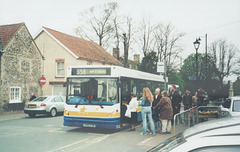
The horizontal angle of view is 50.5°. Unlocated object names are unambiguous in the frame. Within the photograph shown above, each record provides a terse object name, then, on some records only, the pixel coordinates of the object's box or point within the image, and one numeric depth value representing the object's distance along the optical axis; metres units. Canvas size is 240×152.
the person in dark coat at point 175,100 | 12.09
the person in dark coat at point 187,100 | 14.11
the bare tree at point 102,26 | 43.59
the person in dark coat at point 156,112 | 11.09
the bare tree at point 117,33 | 41.88
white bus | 10.64
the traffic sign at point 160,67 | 13.20
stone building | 22.06
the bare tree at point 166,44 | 42.88
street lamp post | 19.62
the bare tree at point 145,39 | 42.66
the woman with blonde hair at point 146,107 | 10.19
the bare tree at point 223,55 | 45.22
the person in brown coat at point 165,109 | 10.28
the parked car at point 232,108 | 10.44
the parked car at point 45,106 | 18.27
